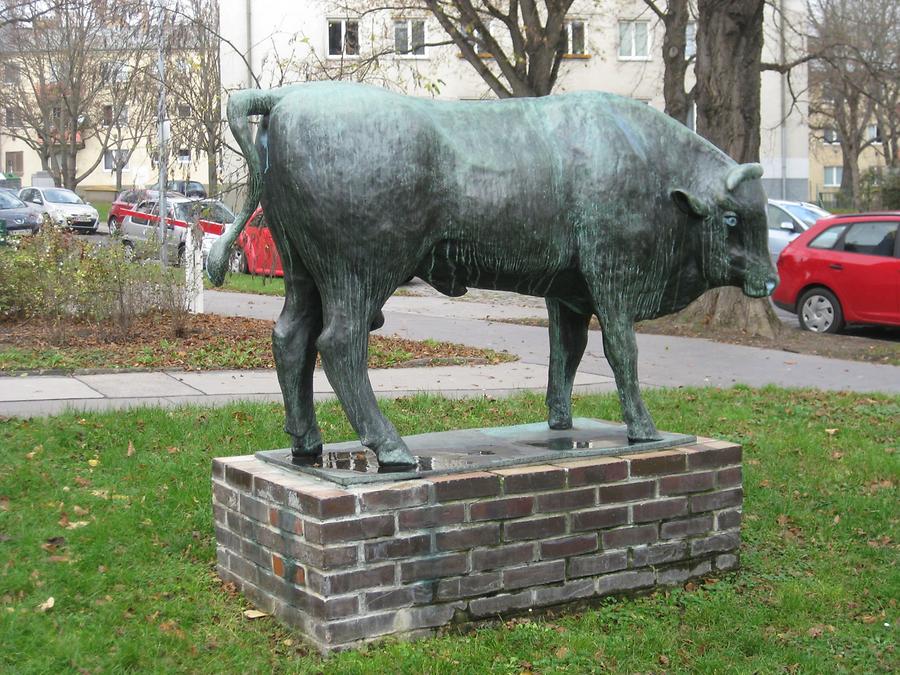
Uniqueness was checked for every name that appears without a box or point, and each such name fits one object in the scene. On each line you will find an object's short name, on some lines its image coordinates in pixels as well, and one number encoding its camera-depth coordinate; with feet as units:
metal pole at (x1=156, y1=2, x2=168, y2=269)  46.89
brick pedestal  13.43
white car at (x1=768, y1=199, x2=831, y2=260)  64.13
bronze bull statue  13.71
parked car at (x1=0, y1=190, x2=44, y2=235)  82.81
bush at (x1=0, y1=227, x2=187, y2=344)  37.99
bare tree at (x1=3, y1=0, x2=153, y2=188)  118.11
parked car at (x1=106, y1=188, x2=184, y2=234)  92.32
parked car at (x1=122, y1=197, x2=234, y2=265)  46.18
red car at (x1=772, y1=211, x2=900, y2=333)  44.83
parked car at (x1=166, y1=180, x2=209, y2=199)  92.11
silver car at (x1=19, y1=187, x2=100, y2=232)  108.47
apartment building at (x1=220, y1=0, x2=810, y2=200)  106.11
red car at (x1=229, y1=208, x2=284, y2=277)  62.85
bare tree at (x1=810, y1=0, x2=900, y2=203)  112.96
